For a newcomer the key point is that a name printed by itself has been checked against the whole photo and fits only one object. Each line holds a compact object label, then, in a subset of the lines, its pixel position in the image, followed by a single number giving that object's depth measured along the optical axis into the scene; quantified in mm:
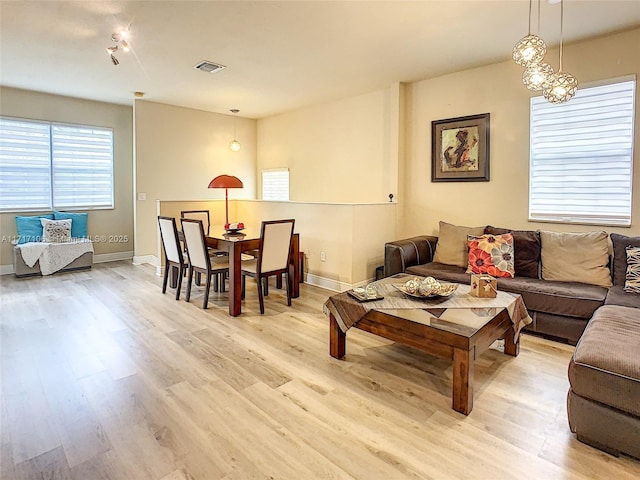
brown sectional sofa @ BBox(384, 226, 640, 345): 2949
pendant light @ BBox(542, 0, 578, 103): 2623
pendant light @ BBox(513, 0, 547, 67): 2398
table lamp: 4940
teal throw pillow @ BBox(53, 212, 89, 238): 5922
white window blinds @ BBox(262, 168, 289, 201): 7008
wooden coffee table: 2109
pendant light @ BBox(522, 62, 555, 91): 2568
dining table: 3773
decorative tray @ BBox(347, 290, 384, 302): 2639
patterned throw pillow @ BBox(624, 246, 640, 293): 2967
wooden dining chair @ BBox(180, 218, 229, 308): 3844
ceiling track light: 3422
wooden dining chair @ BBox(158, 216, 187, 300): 4215
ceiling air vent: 4241
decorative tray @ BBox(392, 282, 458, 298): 2678
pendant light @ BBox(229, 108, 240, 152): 7041
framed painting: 4320
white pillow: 5641
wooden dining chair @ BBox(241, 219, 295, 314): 3822
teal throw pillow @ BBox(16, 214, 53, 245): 5543
